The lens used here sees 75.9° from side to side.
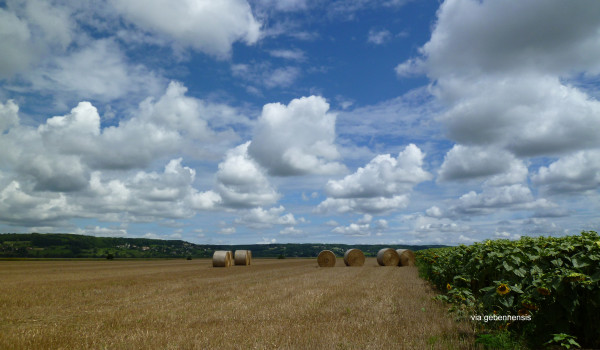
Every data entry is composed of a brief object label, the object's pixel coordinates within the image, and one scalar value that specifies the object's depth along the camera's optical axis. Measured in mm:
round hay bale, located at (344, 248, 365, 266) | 36219
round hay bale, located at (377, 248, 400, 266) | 34812
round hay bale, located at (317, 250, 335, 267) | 36281
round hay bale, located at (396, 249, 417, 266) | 35188
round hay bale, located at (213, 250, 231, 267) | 40031
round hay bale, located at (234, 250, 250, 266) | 43312
